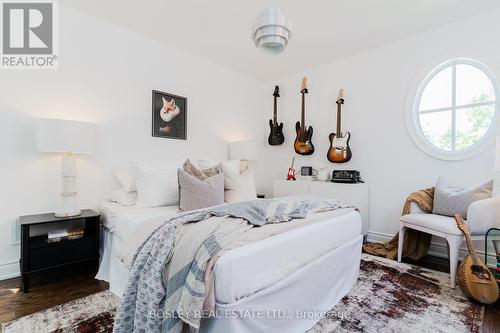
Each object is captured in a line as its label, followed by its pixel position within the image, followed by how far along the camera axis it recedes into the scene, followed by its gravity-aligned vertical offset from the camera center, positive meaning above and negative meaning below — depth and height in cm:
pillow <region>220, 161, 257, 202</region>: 252 -22
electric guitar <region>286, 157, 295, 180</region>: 394 -15
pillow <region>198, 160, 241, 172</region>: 279 -1
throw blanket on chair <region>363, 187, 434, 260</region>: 271 -77
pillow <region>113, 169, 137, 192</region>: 254 -18
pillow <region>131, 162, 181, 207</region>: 233 -21
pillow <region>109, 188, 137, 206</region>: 248 -35
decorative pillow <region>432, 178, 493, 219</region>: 240 -29
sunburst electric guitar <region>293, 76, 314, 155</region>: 392 +43
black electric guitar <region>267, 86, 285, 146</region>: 434 +57
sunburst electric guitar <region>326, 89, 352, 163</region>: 351 +29
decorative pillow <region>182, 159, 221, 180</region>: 234 -8
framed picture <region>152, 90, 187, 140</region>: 313 +59
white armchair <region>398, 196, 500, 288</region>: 200 -50
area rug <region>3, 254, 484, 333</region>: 155 -99
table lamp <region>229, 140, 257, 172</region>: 380 +20
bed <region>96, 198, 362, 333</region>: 113 -59
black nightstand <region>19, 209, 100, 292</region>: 196 -70
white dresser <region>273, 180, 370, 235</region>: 318 -35
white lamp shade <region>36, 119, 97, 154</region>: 210 +20
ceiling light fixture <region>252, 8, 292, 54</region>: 153 +81
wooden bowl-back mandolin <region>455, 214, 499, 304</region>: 178 -80
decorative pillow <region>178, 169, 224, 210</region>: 209 -25
